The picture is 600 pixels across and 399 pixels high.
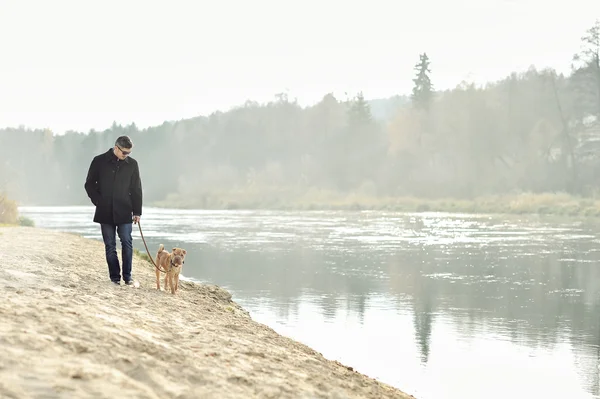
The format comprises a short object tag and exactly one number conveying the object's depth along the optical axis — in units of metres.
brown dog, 12.03
